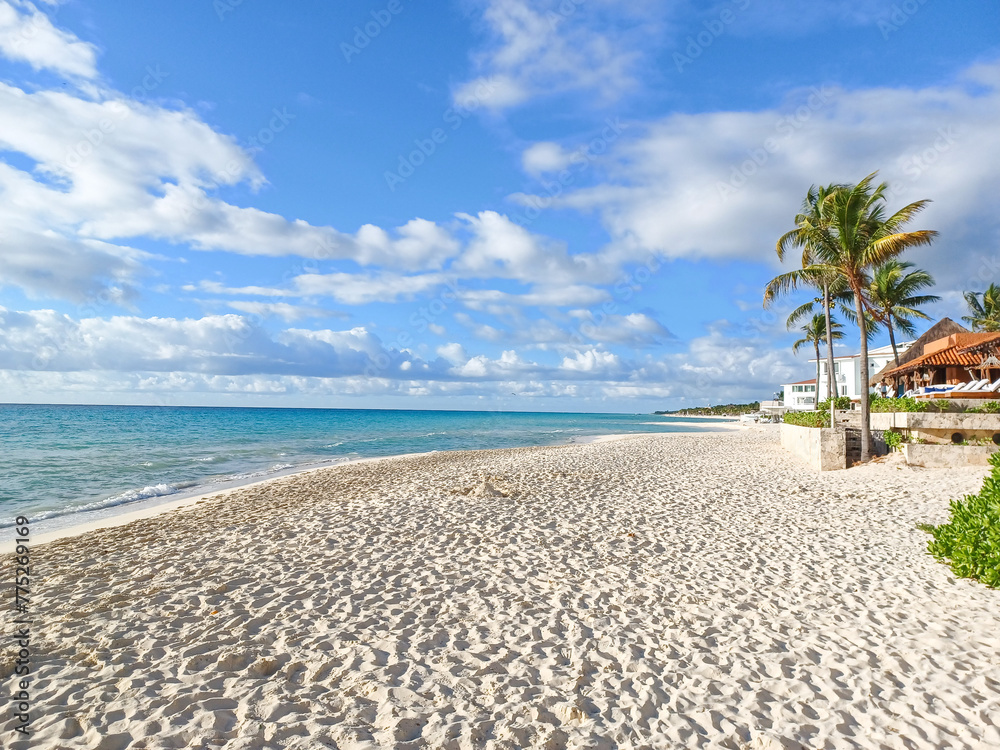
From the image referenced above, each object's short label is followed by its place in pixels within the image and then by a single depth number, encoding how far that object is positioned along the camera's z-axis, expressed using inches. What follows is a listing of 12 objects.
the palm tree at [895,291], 1076.5
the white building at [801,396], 2458.2
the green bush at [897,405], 650.2
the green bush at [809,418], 772.6
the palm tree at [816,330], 1448.5
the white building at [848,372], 1996.8
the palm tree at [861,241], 593.0
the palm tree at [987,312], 1432.1
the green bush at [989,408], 602.5
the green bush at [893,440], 616.1
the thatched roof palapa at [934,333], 1034.1
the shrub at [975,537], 244.8
